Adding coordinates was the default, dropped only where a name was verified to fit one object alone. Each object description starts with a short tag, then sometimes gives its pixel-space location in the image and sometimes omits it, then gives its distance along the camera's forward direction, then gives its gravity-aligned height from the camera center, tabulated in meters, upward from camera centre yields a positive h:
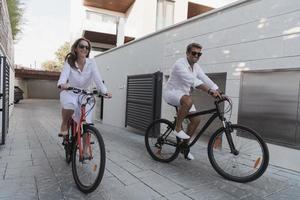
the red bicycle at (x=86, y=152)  2.38 -0.69
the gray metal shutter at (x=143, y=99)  5.60 -0.32
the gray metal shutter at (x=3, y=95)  4.19 -0.25
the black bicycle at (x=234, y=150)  2.68 -0.71
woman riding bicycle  2.84 +0.10
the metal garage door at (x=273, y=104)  3.29 -0.17
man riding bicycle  3.08 +0.05
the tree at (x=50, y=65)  46.39 +3.45
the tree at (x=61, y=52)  41.88 +5.21
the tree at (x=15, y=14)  14.49 +4.09
